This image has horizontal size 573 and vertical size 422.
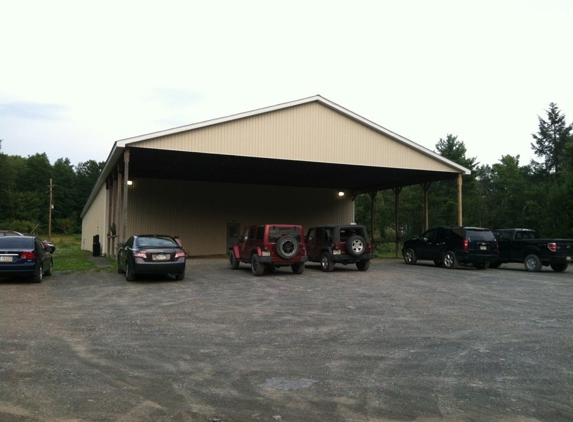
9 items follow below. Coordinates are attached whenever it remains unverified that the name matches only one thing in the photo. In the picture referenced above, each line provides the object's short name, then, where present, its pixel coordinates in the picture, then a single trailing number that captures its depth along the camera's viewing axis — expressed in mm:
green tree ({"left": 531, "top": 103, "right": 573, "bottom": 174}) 58438
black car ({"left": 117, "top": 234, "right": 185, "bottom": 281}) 14688
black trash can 28812
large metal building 21750
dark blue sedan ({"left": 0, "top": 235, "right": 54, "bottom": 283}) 13961
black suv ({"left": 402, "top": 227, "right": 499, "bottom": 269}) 20109
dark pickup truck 19250
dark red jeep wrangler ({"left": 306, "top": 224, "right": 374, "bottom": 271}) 18625
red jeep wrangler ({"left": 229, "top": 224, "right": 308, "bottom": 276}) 17016
